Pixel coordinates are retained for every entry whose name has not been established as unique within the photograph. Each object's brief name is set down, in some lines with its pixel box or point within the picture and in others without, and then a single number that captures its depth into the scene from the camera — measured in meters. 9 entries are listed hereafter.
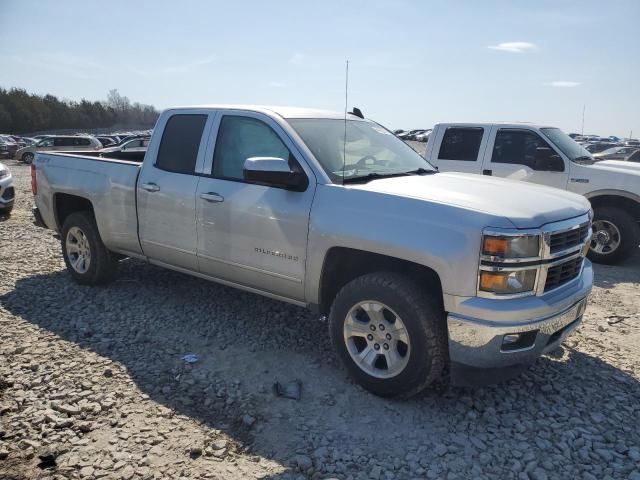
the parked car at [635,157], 13.45
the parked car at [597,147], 20.96
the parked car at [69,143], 24.12
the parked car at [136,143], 18.64
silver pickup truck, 2.99
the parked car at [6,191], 9.42
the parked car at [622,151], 16.87
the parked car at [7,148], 28.84
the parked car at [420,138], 53.69
